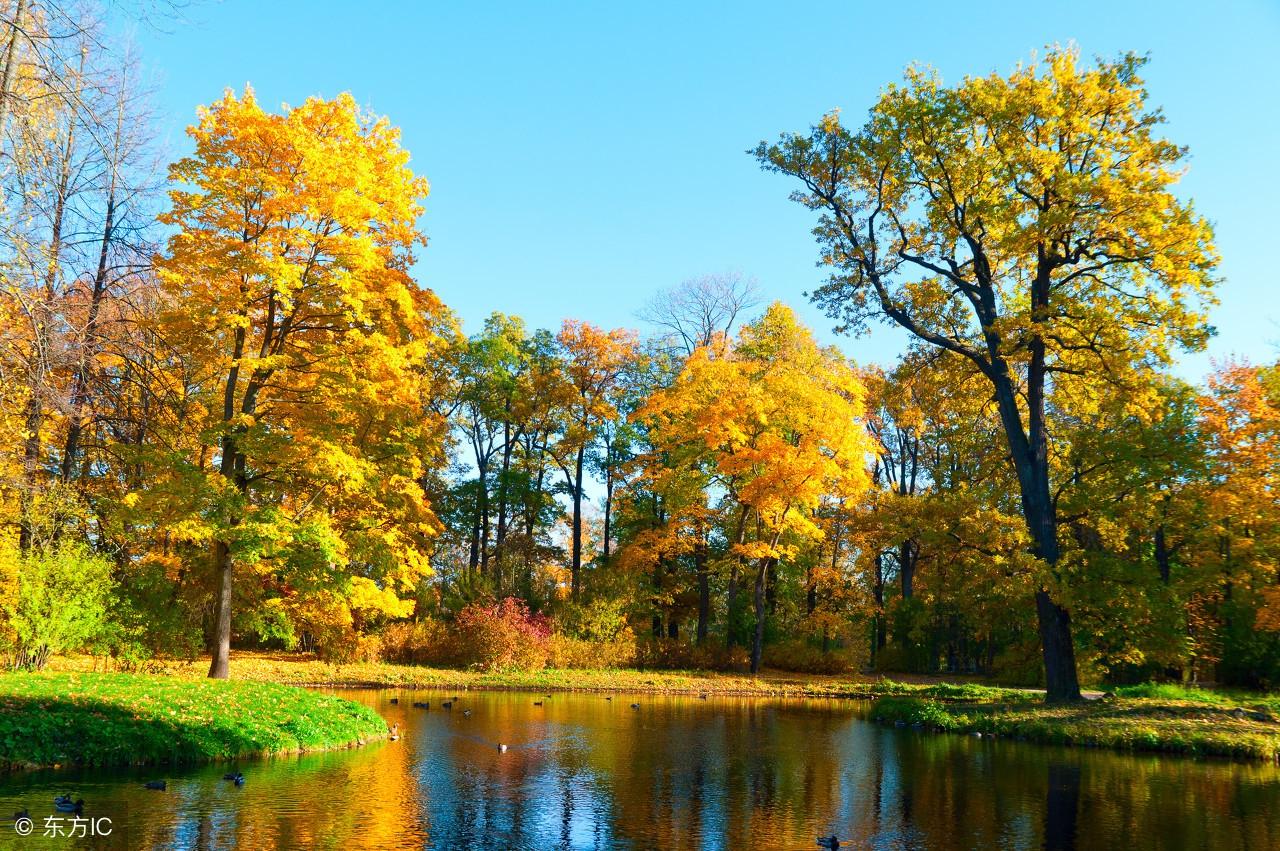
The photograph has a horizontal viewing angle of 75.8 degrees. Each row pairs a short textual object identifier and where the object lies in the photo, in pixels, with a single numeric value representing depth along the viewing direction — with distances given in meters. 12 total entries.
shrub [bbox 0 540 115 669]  16.27
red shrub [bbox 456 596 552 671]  28.47
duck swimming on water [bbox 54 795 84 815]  8.40
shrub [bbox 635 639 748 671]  32.62
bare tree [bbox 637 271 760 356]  41.72
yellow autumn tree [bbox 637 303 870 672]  30.53
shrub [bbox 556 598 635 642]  31.44
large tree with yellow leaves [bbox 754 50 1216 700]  18.94
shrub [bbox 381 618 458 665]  29.61
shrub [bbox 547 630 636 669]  29.92
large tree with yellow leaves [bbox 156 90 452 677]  18.89
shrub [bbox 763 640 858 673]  34.88
